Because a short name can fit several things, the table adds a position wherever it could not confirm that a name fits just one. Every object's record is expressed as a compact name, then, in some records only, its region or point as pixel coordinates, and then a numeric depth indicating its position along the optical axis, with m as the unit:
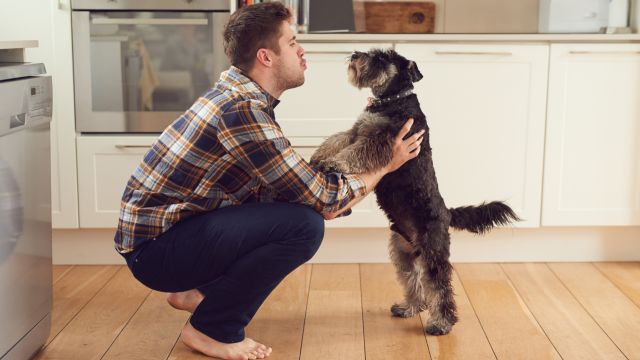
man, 2.23
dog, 2.43
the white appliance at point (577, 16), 3.51
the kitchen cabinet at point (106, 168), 3.36
